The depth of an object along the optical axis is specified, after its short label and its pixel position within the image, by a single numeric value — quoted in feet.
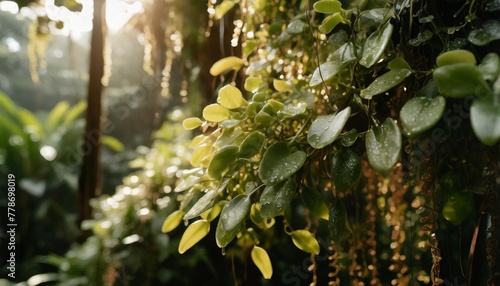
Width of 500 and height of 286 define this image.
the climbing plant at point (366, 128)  1.21
